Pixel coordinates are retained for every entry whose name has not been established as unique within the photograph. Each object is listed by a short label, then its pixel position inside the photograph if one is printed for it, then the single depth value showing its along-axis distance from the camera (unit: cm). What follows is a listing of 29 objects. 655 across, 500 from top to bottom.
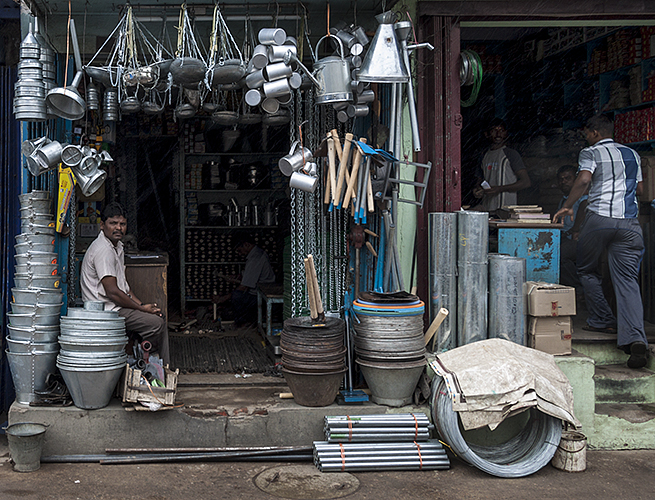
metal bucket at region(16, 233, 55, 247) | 495
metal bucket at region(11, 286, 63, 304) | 487
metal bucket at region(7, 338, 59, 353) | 480
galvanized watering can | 499
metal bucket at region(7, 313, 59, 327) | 484
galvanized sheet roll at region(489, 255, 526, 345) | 510
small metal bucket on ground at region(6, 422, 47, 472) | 436
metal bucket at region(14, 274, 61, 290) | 489
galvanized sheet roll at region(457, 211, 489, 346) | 512
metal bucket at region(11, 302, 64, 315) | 485
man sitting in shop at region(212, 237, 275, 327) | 866
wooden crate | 467
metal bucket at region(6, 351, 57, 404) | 480
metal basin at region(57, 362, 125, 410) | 464
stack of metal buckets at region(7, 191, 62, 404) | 481
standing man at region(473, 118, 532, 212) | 689
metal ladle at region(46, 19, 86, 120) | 477
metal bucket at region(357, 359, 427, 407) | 481
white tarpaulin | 438
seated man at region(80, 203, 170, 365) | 522
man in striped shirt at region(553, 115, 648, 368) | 561
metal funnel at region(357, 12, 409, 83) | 486
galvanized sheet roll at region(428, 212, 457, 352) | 517
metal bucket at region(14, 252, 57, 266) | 491
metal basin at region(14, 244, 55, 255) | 495
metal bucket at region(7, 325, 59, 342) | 482
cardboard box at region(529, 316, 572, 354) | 515
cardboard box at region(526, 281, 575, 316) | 512
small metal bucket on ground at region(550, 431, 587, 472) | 455
